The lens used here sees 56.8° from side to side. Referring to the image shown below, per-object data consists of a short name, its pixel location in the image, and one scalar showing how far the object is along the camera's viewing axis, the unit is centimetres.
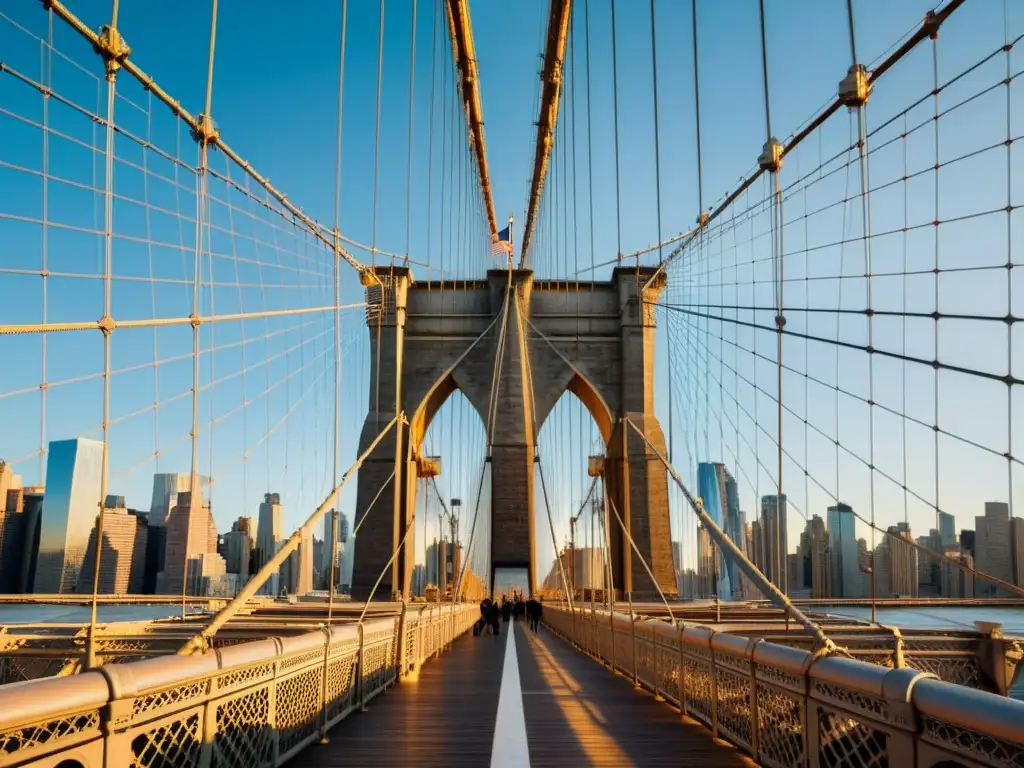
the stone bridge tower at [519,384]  3269
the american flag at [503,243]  3382
